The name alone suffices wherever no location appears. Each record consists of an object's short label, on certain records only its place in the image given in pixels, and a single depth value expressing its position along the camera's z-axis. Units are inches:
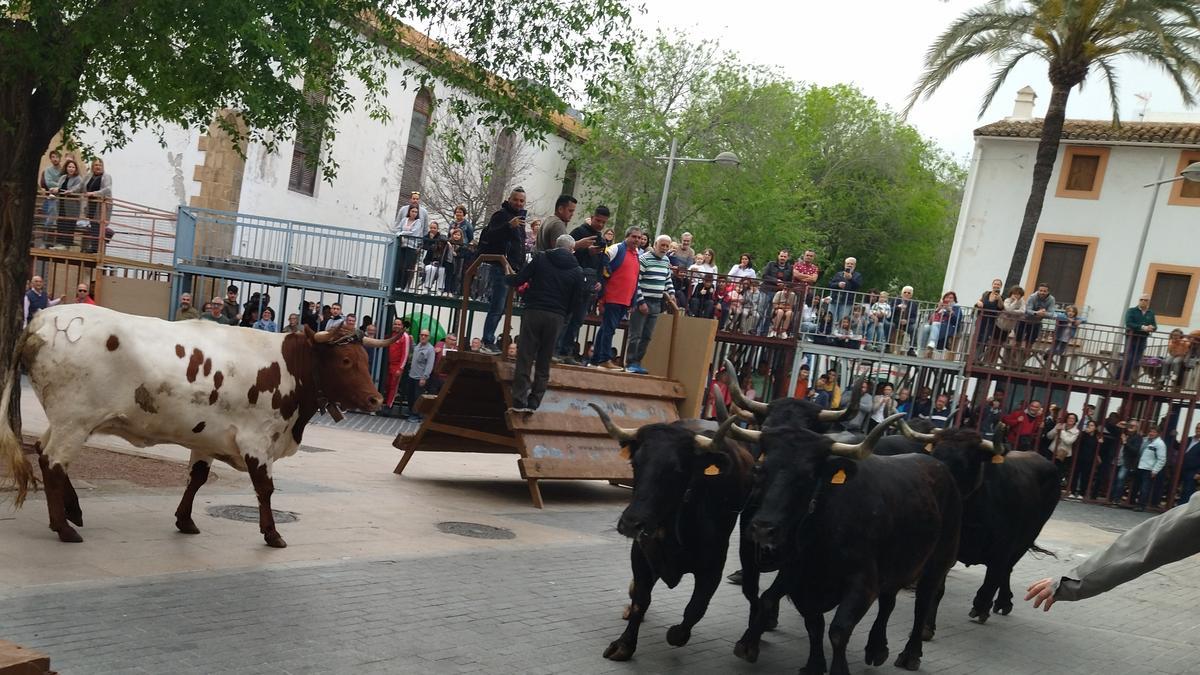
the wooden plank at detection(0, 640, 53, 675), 121.6
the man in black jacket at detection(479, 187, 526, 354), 540.4
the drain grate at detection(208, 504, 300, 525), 379.1
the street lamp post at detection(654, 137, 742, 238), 1257.4
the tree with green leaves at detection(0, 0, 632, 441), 380.2
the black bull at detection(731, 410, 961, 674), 262.1
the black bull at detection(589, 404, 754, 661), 274.4
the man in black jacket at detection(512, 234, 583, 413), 475.2
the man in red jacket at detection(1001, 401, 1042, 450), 888.9
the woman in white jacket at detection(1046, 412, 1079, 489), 892.0
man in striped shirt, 594.9
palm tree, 981.2
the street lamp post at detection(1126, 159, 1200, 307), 1316.4
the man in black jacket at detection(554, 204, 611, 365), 507.5
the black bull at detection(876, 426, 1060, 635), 364.5
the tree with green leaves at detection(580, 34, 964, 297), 1718.8
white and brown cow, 316.2
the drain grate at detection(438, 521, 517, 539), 414.3
